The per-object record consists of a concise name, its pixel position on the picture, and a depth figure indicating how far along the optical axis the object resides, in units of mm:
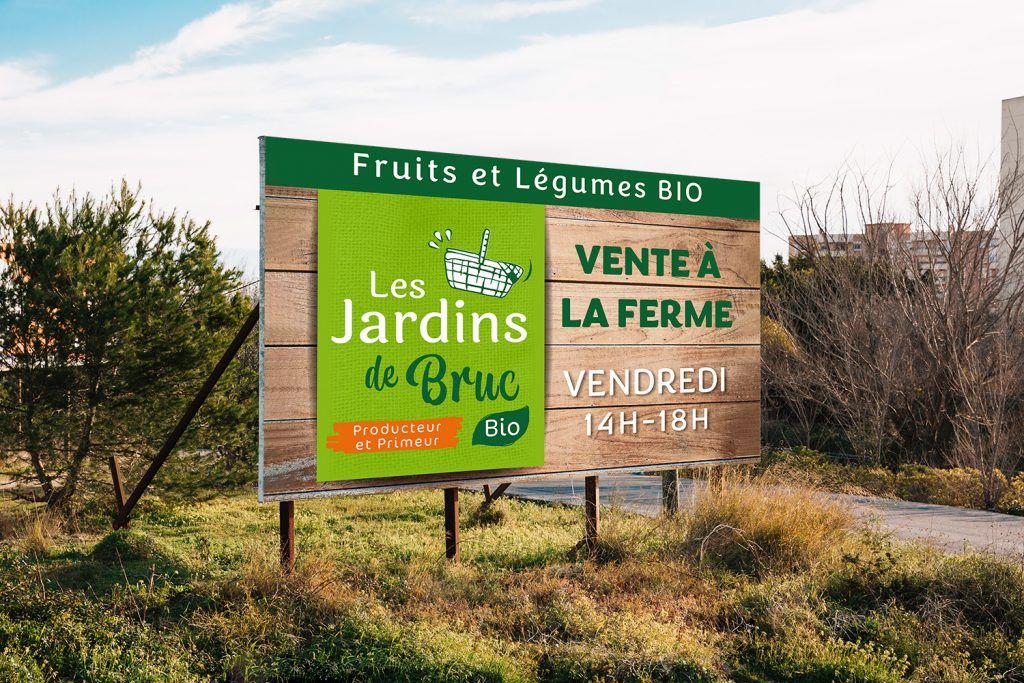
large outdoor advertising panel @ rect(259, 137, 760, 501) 6598
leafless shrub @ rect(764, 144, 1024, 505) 13945
